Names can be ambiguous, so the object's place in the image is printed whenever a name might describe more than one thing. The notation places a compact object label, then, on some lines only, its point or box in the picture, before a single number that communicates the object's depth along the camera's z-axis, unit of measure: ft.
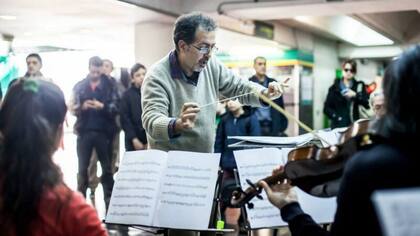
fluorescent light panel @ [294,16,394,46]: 31.32
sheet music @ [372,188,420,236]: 3.28
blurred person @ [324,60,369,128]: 20.29
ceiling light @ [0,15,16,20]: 23.22
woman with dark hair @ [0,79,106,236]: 4.69
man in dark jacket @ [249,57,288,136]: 18.74
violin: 5.15
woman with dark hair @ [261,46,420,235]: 4.31
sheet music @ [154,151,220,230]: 7.17
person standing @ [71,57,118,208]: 17.70
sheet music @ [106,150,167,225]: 7.17
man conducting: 7.89
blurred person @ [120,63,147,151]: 16.71
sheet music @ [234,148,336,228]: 7.57
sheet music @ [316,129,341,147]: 8.05
